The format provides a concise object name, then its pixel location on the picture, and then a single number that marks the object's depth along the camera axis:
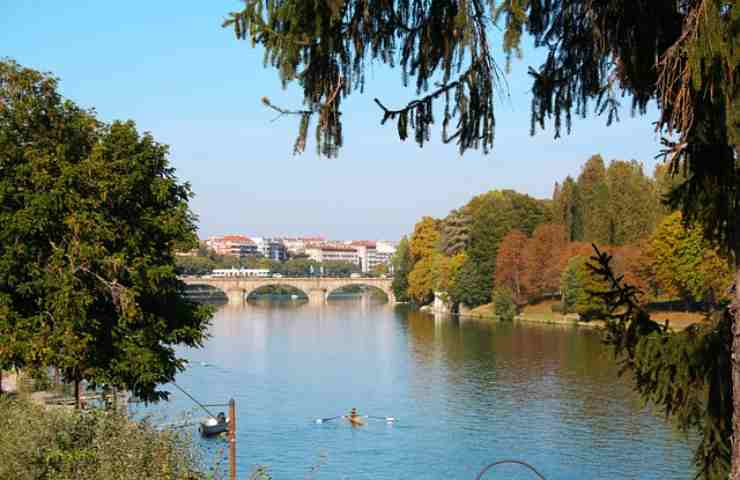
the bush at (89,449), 10.06
